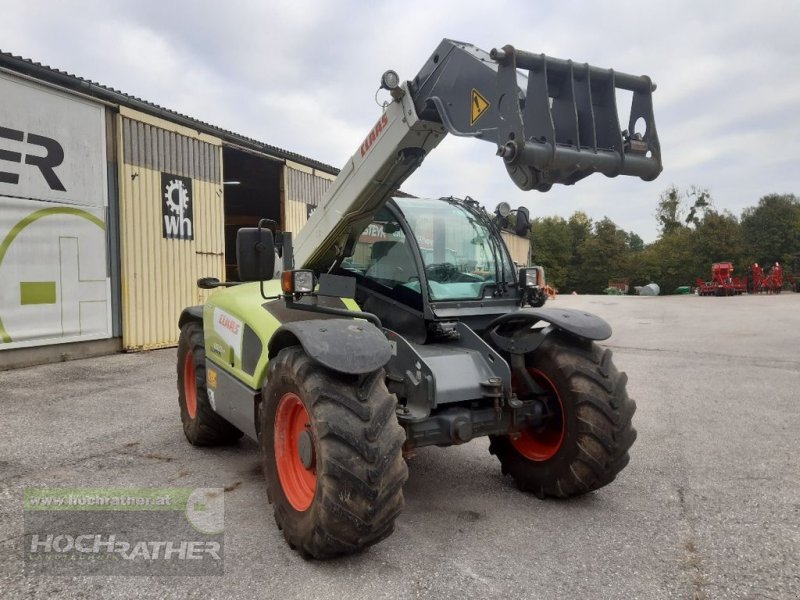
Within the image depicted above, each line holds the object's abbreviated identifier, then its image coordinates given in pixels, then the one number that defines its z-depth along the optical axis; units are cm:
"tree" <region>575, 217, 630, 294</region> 6050
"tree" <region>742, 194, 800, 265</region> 5266
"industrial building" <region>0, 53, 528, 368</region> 845
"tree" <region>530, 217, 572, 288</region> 6419
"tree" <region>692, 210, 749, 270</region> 4753
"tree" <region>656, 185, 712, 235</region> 5950
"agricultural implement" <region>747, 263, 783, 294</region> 3644
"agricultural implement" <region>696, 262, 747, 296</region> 3388
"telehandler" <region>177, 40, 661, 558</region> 269
